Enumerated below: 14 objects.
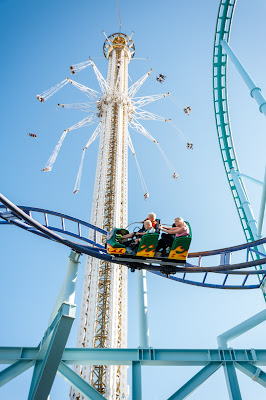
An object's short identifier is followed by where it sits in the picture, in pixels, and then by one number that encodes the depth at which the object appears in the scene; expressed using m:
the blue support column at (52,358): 4.10
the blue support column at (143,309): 5.69
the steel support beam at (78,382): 4.54
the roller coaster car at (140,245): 5.93
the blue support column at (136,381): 4.82
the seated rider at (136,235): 6.05
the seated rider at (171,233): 5.89
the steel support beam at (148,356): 4.91
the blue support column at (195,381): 4.68
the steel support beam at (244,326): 5.62
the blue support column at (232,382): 4.86
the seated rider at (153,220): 6.20
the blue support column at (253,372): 5.04
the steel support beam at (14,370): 4.56
